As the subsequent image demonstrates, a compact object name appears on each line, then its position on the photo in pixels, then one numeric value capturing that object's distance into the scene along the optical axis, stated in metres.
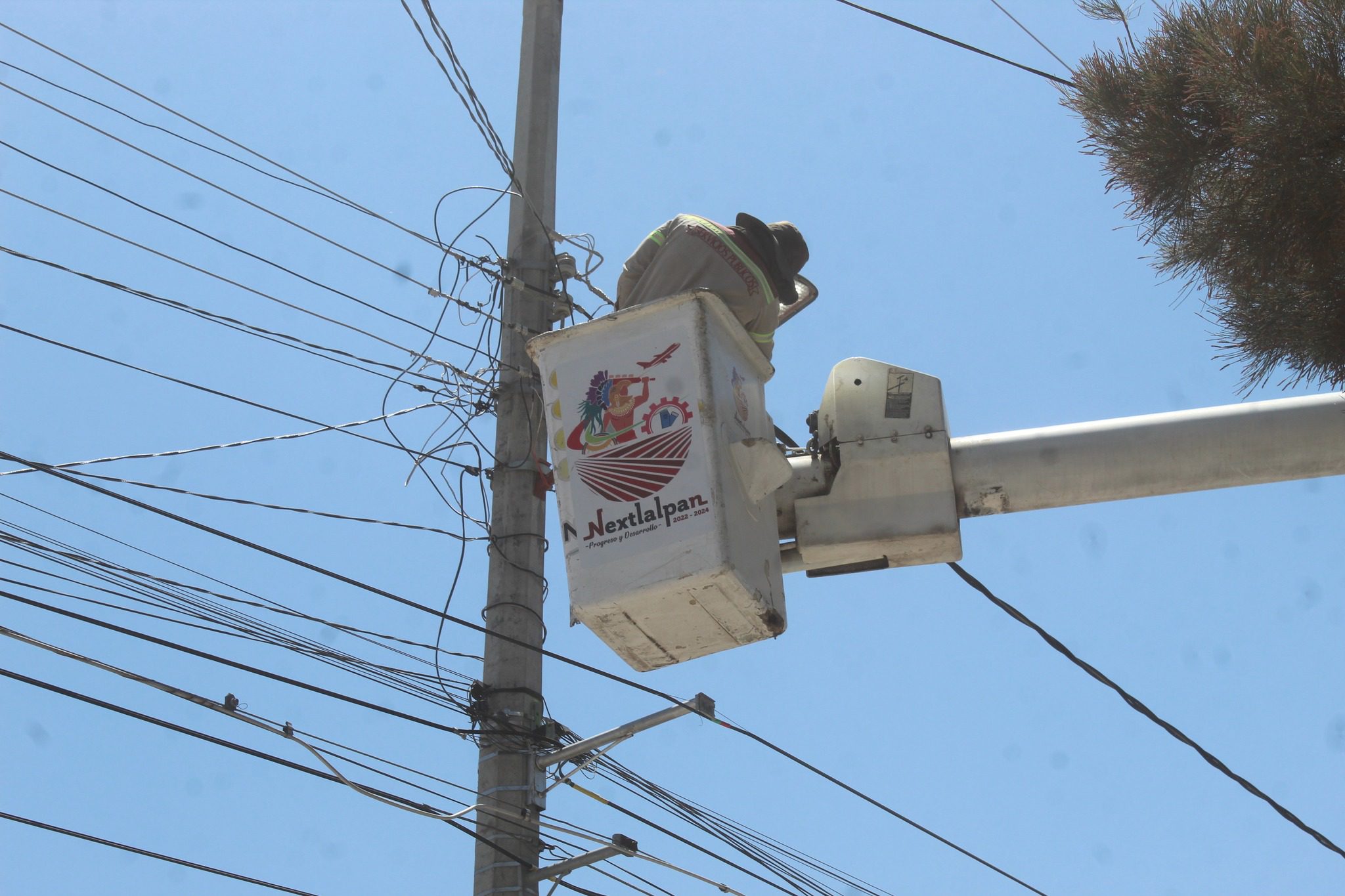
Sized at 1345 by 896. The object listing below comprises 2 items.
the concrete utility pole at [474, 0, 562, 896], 12.10
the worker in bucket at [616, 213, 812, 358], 10.80
